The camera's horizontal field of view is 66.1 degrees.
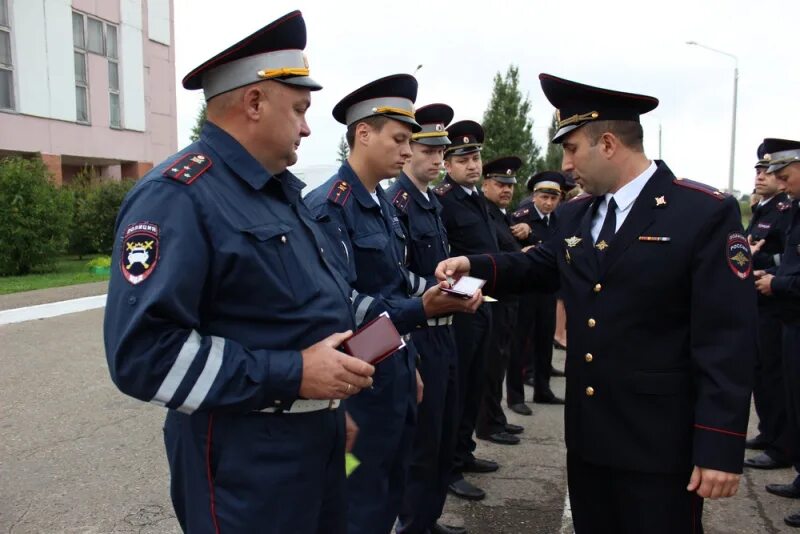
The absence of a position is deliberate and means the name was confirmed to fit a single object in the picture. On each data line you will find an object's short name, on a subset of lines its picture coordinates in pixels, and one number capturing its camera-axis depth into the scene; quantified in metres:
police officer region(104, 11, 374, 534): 1.56
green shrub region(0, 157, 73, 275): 12.85
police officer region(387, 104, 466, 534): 3.35
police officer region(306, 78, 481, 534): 2.81
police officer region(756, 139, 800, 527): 4.05
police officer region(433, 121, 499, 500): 4.37
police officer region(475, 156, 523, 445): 5.13
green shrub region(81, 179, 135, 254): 15.95
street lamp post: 22.39
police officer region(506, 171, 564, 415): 6.05
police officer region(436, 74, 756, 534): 2.04
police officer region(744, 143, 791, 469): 4.66
